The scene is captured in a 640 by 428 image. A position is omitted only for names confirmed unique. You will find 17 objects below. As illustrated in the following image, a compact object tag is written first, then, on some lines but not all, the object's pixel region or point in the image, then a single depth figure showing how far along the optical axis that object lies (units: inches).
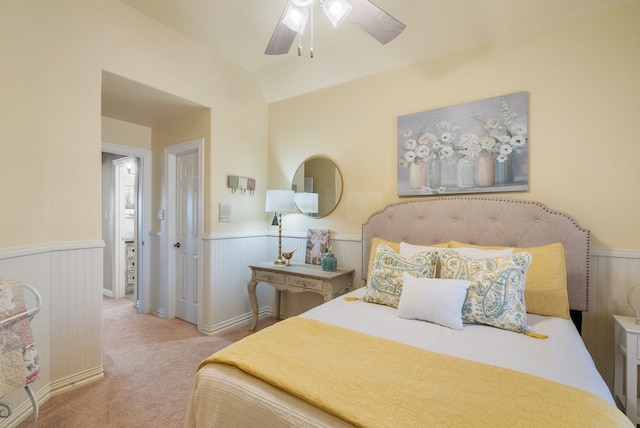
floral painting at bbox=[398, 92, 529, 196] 88.5
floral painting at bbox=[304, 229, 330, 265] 125.1
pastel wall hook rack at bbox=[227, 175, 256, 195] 128.6
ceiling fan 62.9
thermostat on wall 126.0
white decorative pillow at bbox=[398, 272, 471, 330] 64.3
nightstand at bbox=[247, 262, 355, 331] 106.3
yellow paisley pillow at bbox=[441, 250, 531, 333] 62.8
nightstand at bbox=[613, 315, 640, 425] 62.1
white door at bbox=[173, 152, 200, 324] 135.7
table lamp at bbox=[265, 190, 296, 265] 124.3
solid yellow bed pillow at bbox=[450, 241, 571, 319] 71.1
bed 36.9
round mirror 124.7
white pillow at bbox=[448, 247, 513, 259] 75.6
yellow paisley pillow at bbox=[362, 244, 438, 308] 77.0
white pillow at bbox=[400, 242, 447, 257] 85.4
